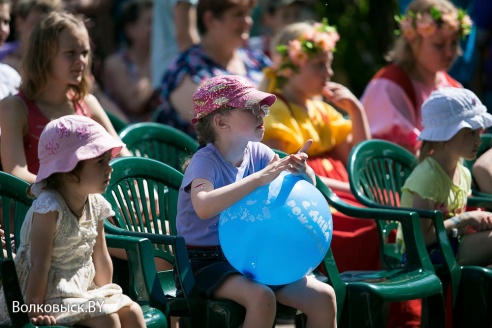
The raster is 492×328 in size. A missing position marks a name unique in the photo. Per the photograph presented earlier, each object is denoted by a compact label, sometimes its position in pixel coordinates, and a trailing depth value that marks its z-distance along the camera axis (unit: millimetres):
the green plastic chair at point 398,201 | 9883
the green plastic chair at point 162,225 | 7973
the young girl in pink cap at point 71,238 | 7227
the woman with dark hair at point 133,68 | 16781
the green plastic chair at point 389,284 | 9031
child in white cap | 10242
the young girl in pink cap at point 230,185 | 7840
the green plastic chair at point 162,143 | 11008
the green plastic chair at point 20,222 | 7668
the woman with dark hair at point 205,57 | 13273
